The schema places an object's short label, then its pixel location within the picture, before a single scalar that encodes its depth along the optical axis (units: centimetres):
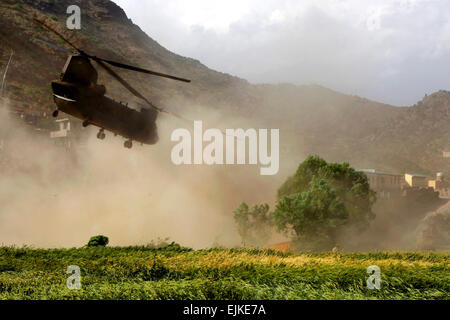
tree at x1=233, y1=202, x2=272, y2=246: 4706
